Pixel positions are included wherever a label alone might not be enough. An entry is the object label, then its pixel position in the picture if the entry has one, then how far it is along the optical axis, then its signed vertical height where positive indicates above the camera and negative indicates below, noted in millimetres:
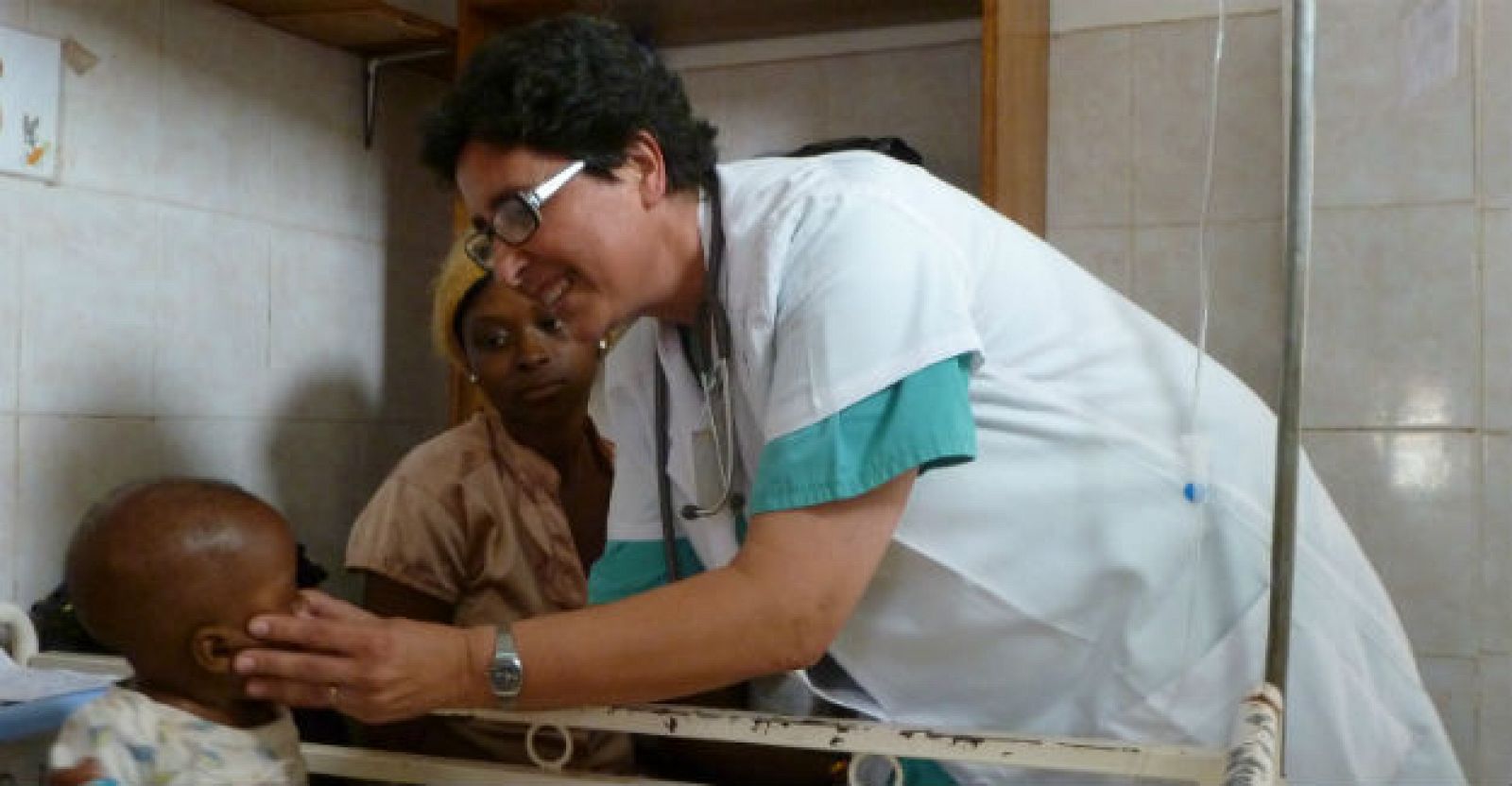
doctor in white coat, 958 -51
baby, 1049 -163
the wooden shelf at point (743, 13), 2385 +693
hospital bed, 935 -245
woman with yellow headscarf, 1757 -127
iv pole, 1041 +65
